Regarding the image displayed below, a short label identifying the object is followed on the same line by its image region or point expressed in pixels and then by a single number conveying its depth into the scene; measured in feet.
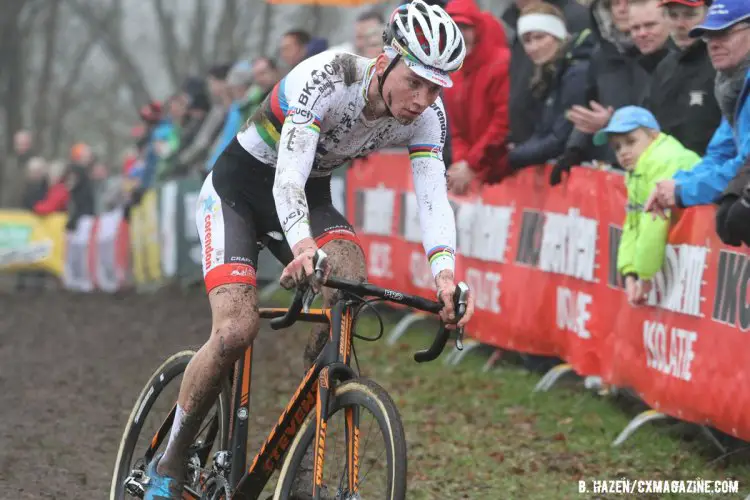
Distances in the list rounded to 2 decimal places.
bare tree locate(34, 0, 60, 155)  128.06
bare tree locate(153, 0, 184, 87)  135.03
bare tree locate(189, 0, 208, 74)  136.05
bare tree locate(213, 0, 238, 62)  128.47
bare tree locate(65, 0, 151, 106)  126.41
